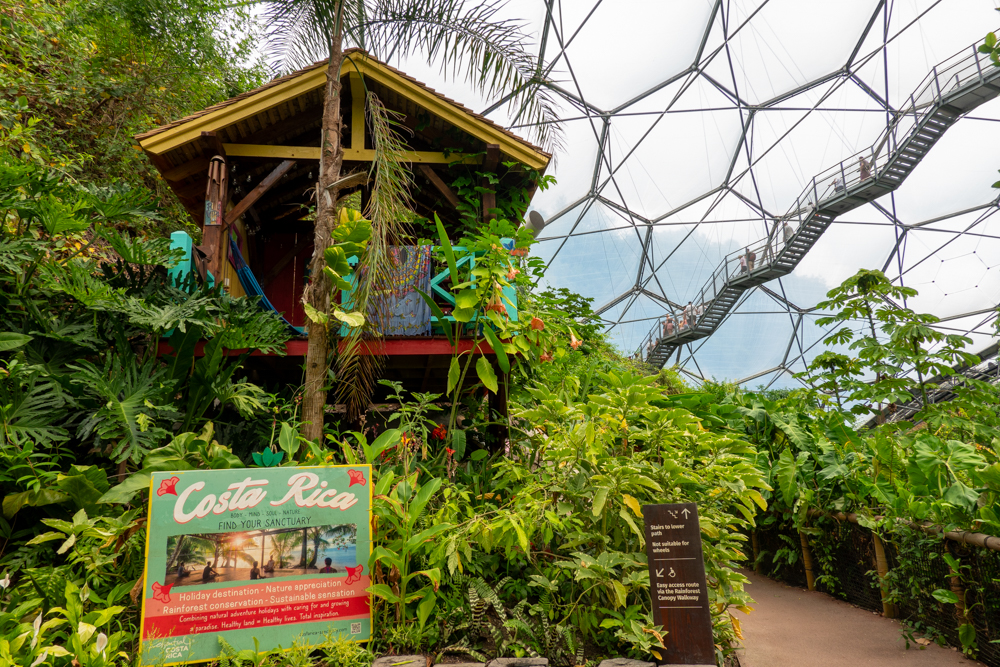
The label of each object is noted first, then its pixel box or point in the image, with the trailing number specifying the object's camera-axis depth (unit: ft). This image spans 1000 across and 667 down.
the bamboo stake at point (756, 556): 24.49
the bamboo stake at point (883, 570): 17.48
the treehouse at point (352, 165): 21.63
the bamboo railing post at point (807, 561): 21.47
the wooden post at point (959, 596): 14.11
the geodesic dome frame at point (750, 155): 58.95
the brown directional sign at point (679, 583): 11.87
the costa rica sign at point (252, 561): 11.37
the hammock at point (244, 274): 23.99
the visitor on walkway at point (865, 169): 53.96
